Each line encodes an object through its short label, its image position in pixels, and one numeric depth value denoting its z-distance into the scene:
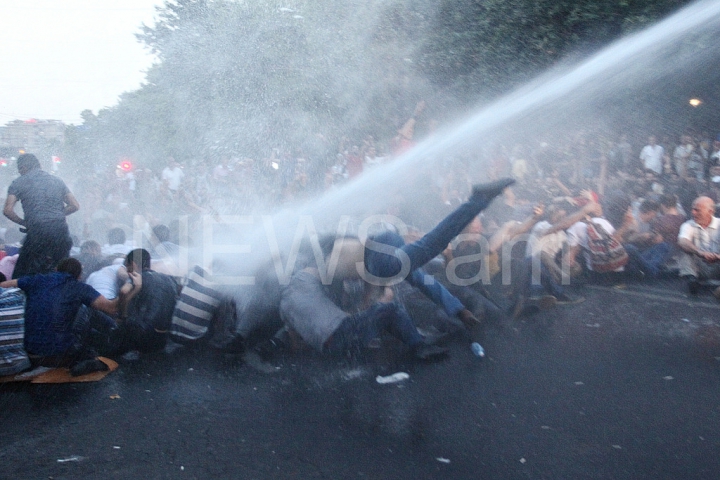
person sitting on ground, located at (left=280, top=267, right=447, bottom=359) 4.78
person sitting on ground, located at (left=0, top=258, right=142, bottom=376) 4.86
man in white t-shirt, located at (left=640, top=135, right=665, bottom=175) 10.49
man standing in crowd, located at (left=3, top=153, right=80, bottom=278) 6.16
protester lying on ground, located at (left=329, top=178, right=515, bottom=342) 4.92
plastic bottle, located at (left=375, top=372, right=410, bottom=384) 4.79
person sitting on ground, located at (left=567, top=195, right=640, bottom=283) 7.47
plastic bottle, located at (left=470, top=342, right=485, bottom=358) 5.28
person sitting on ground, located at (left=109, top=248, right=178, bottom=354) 5.52
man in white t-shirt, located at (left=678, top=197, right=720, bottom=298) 6.91
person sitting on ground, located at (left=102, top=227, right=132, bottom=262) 8.12
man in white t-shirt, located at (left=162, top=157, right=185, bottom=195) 13.62
